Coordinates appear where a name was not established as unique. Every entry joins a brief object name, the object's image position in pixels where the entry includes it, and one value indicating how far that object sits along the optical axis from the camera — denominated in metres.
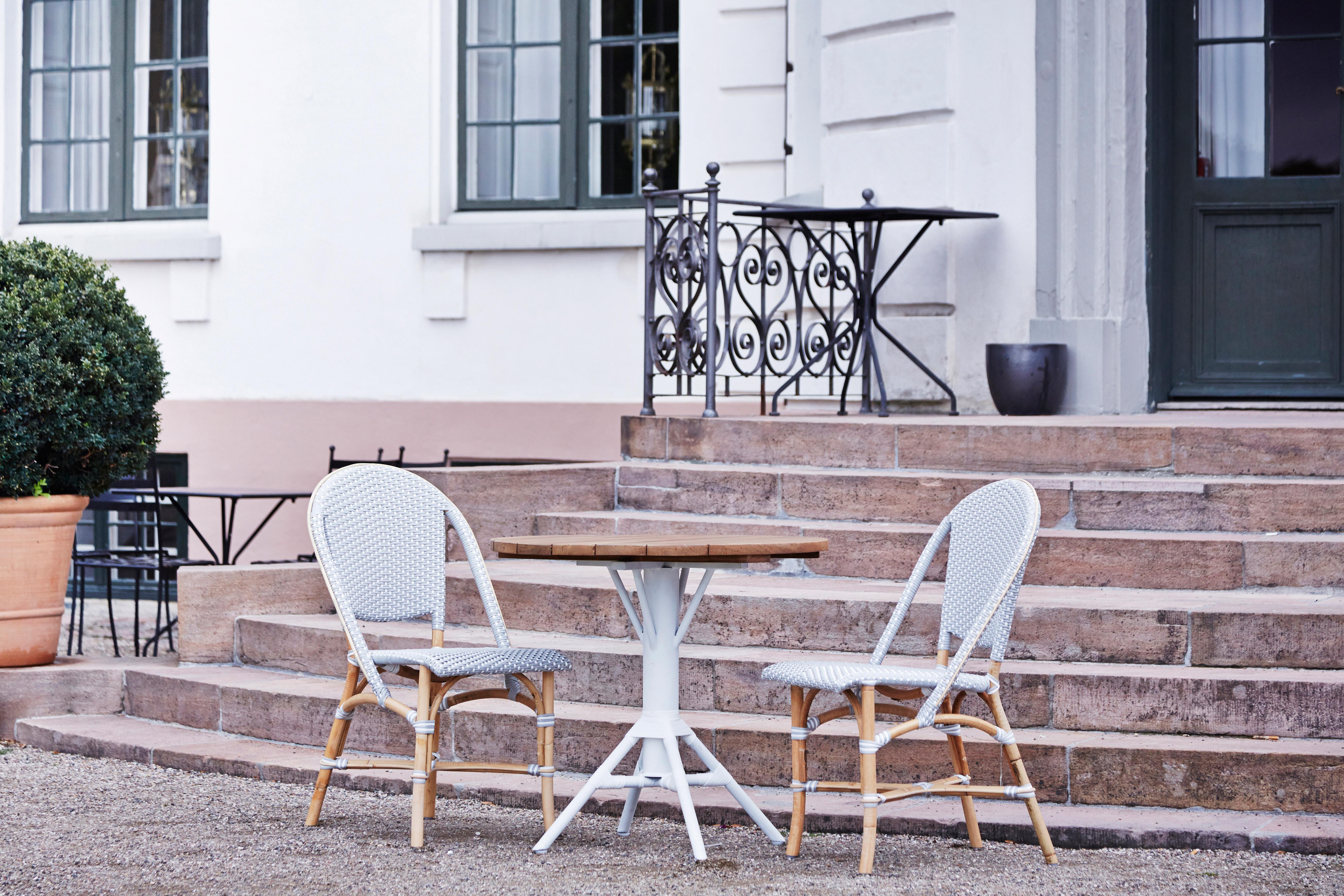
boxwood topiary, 11.17
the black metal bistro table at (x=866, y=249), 13.90
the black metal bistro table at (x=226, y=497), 13.50
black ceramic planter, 14.02
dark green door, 14.65
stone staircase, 8.56
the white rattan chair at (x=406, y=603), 8.22
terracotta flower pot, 11.48
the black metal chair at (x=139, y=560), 13.03
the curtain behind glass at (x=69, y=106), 19.82
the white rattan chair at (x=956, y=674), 7.64
